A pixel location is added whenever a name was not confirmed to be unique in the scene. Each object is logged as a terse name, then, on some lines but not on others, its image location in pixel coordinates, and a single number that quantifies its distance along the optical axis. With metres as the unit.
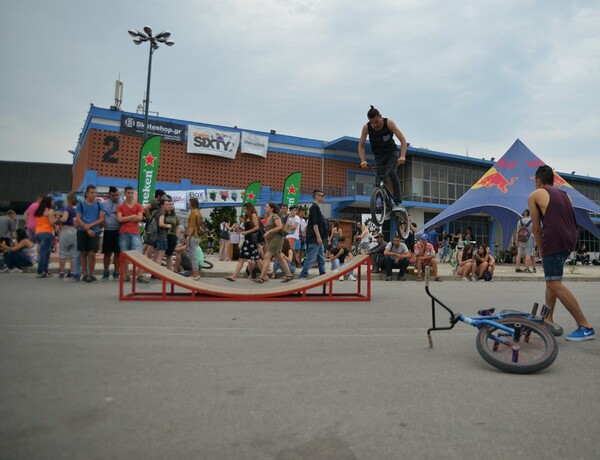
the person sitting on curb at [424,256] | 11.57
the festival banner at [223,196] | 27.92
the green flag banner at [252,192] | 24.87
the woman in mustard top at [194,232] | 9.39
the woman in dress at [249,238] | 9.61
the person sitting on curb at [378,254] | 11.98
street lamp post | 19.59
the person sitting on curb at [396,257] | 11.67
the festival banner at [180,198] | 26.30
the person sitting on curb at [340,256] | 11.77
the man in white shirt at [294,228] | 13.44
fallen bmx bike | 3.34
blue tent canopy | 17.62
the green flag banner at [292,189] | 26.66
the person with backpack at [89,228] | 8.68
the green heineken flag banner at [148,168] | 19.34
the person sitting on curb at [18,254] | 10.92
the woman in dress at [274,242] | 9.32
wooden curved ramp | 6.32
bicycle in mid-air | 10.53
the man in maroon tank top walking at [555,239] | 4.34
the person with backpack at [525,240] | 14.45
